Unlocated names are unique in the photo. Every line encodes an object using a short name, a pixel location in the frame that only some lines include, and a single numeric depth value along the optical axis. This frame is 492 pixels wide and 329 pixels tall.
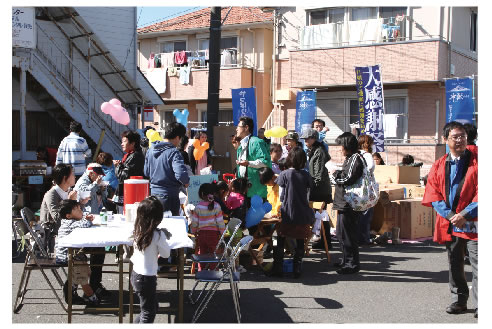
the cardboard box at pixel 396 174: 11.36
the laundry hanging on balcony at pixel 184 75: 24.41
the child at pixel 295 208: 7.23
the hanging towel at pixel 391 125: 17.81
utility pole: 10.70
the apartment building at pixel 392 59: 17.72
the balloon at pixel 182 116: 14.74
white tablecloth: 4.72
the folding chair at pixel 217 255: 5.68
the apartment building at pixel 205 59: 23.91
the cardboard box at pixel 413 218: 9.98
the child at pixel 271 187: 7.82
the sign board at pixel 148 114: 17.30
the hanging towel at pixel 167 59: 25.39
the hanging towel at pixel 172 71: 24.89
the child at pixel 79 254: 5.33
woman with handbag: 7.38
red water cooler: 5.80
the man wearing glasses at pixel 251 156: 7.79
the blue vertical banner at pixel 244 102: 14.28
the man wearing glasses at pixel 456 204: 5.36
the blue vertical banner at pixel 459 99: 15.09
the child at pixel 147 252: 4.65
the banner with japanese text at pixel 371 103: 15.69
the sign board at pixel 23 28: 12.76
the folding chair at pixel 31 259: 5.53
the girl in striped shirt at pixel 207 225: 6.74
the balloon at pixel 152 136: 11.63
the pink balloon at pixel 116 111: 12.57
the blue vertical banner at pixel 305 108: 17.94
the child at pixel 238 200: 7.33
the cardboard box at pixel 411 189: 10.88
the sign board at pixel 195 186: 7.61
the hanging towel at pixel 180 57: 24.98
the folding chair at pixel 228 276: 5.32
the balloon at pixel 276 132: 11.99
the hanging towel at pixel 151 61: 25.70
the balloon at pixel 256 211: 7.35
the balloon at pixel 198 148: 10.83
